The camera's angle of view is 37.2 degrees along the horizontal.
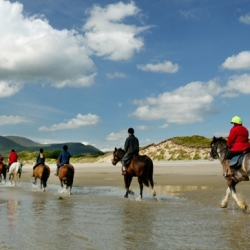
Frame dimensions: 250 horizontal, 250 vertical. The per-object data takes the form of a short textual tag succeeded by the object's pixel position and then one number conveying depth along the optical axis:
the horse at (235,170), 10.49
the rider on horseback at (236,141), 10.87
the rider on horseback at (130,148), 15.48
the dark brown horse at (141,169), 14.72
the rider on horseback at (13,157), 26.28
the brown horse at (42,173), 20.81
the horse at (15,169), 25.88
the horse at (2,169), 27.73
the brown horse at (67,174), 18.30
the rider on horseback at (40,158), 21.80
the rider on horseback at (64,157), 19.08
